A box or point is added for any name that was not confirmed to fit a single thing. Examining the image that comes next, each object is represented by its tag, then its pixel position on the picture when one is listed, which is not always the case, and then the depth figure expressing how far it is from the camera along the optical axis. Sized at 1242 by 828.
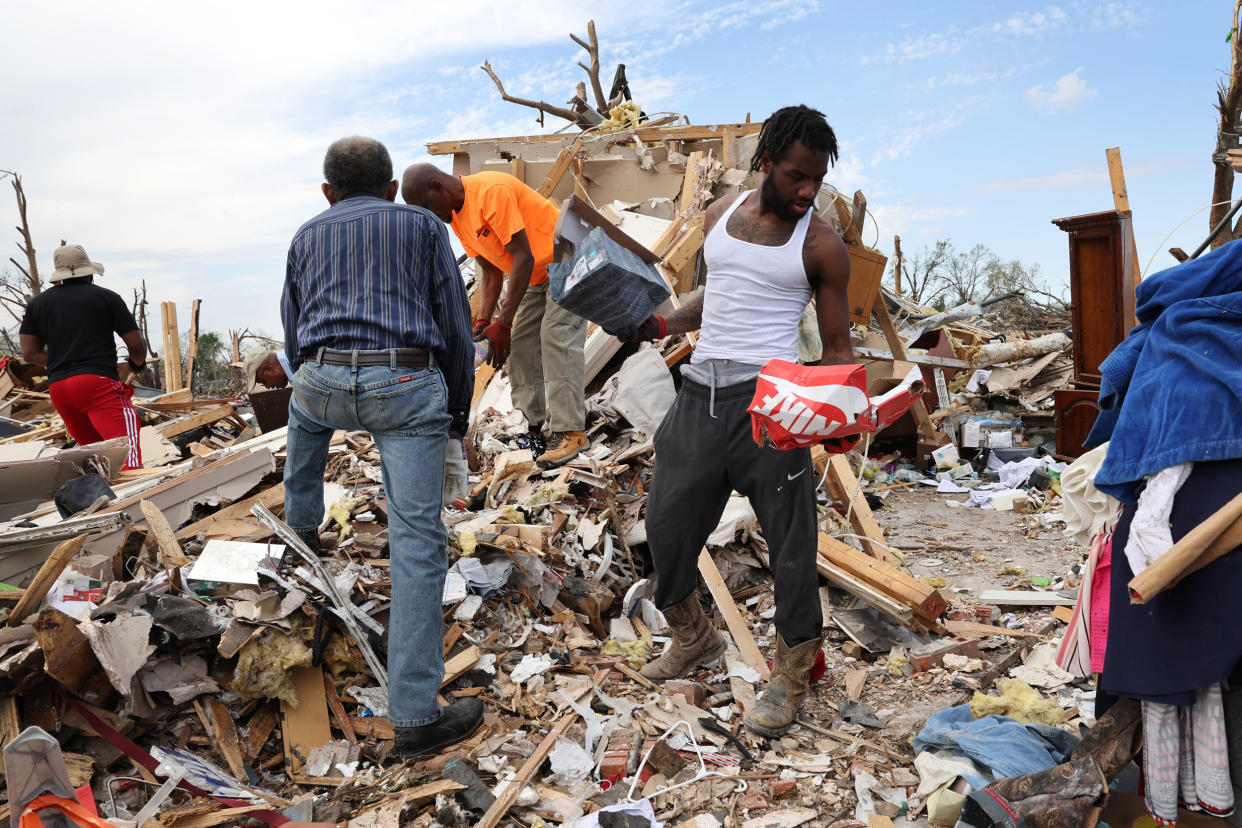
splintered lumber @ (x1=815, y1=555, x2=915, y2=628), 4.45
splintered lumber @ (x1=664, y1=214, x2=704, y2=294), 7.42
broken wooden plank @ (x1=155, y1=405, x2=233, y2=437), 8.19
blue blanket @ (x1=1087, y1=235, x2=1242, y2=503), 2.13
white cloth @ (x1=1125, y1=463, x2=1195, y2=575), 2.17
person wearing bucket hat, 5.77
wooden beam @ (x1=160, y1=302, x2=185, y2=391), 12.63
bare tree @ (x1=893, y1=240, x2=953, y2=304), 21.64
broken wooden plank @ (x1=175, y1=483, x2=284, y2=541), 4.17
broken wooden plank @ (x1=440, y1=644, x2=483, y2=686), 3.64
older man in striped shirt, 2.96
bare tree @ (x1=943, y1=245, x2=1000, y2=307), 22.80
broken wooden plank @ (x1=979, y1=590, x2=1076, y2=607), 4.84
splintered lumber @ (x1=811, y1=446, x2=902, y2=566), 5.59
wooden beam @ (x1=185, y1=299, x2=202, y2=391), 13.03
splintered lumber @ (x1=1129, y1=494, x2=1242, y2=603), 2.04
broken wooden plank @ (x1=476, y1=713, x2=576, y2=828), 2.82
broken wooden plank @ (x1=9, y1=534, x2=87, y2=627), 3.25
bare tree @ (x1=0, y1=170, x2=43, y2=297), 15.45
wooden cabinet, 7.51
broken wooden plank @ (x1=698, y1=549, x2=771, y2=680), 4.07
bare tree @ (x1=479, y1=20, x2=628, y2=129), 14.07
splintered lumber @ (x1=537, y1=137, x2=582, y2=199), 9.49
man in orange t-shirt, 4.96
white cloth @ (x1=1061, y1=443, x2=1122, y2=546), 2.62
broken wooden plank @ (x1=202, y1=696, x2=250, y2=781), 3.13
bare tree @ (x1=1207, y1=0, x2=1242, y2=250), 8.70
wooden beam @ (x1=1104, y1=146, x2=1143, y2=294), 6.59
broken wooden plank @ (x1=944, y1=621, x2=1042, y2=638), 4.39
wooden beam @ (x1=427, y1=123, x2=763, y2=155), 10.12
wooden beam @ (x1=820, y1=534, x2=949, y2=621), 4.44
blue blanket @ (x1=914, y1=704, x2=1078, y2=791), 2.75
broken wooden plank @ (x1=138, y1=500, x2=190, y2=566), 3.88
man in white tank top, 3.11
